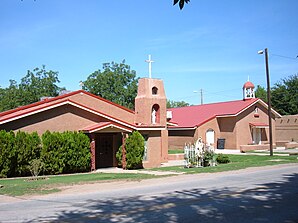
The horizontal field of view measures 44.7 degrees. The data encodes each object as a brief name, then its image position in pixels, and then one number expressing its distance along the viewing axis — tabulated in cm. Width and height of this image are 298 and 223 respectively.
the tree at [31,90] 5778
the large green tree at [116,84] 5881
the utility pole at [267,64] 2862
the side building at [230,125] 4078
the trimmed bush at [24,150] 1958
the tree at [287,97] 6178
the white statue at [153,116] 2752
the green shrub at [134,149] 2366
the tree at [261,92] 8828
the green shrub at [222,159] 2566
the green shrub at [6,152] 1900
